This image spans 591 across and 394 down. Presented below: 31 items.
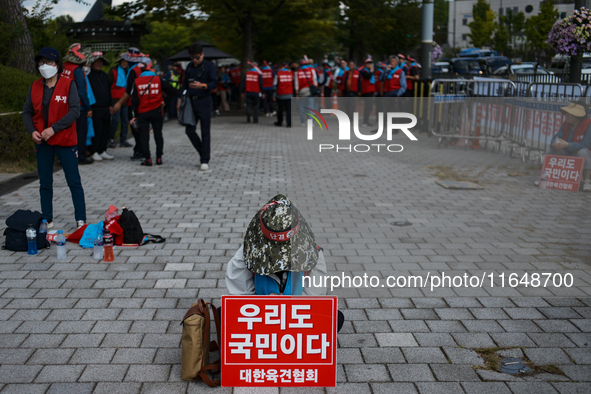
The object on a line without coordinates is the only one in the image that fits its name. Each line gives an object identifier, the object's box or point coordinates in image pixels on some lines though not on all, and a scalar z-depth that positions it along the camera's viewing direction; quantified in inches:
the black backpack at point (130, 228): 242.1
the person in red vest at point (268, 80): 760.3
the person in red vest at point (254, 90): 717.9
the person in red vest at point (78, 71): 309.9
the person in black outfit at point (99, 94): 425.1
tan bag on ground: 136.8
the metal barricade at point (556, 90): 434.5
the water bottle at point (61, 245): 223.5
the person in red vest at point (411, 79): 651.5
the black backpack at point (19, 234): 232.6
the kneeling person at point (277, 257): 128.9
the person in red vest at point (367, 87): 690.8
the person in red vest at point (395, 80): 636.7
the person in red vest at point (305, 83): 721.0
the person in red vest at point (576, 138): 356.2
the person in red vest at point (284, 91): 693.3
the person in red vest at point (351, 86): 714.8
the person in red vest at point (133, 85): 422.0
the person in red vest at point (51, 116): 246.2
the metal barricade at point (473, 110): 532.4
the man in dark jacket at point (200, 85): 395.1
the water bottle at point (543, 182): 366.3
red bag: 242.1
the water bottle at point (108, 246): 222.2
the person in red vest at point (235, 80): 1100.5
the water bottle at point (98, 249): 226.7
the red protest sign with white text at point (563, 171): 353.1
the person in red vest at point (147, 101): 412.5
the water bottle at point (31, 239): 227.6
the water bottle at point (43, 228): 234.1
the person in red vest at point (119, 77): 465.6
